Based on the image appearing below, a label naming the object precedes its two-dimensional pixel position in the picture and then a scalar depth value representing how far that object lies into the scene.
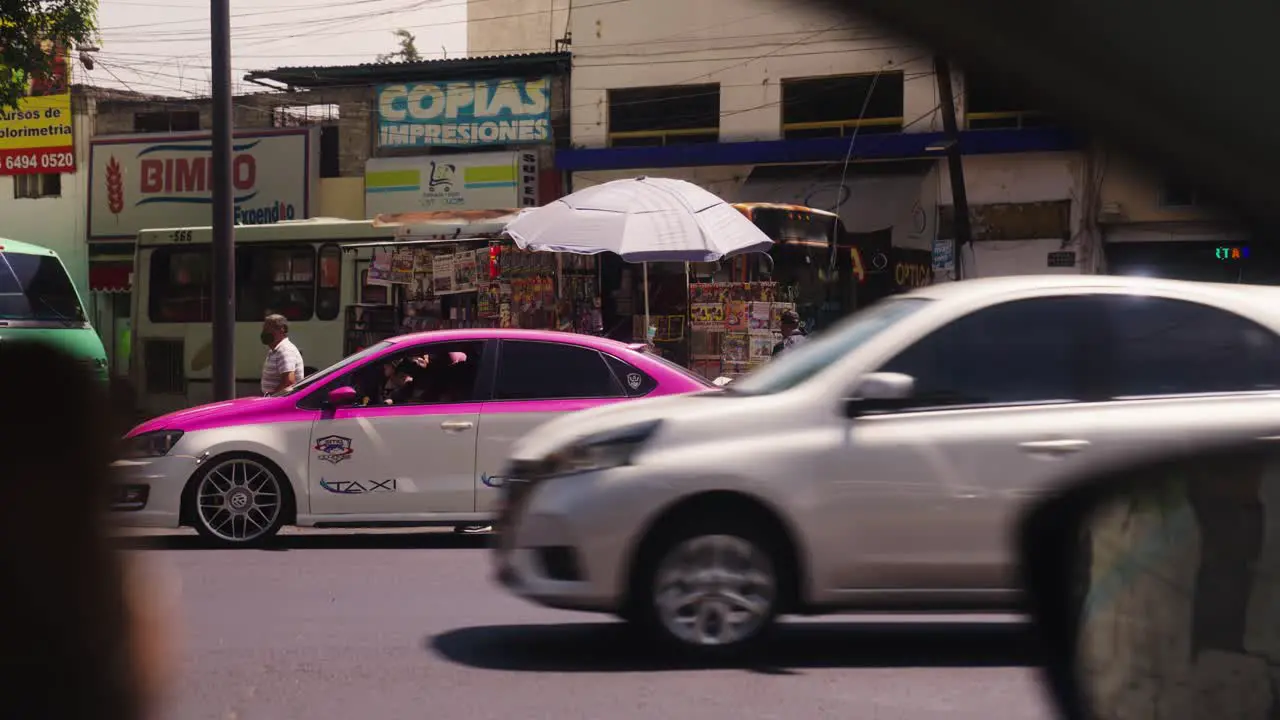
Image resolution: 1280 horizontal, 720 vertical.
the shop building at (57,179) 31.77
